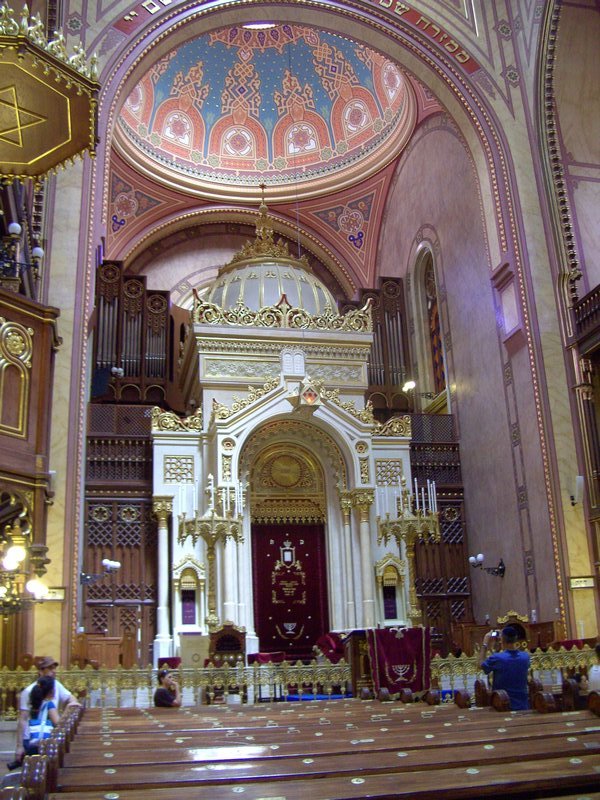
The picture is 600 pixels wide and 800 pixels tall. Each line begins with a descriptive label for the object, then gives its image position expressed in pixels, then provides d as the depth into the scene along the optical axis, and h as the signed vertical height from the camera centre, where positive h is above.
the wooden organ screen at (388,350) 19.27 +6.60
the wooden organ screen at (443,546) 16.23 +1.70
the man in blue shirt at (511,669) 5.92 -0.27
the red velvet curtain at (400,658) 9.48 -0.25
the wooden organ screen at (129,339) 18.31 +6.76
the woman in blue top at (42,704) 6.13 -0.38
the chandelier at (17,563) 8.90 +0.96
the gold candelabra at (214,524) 13.37 +1.88
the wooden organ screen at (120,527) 14.91 +2.16
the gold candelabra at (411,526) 14.37 +1.83
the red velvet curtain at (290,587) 14.89 +0.94
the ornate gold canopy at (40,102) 6.98 +4.85
